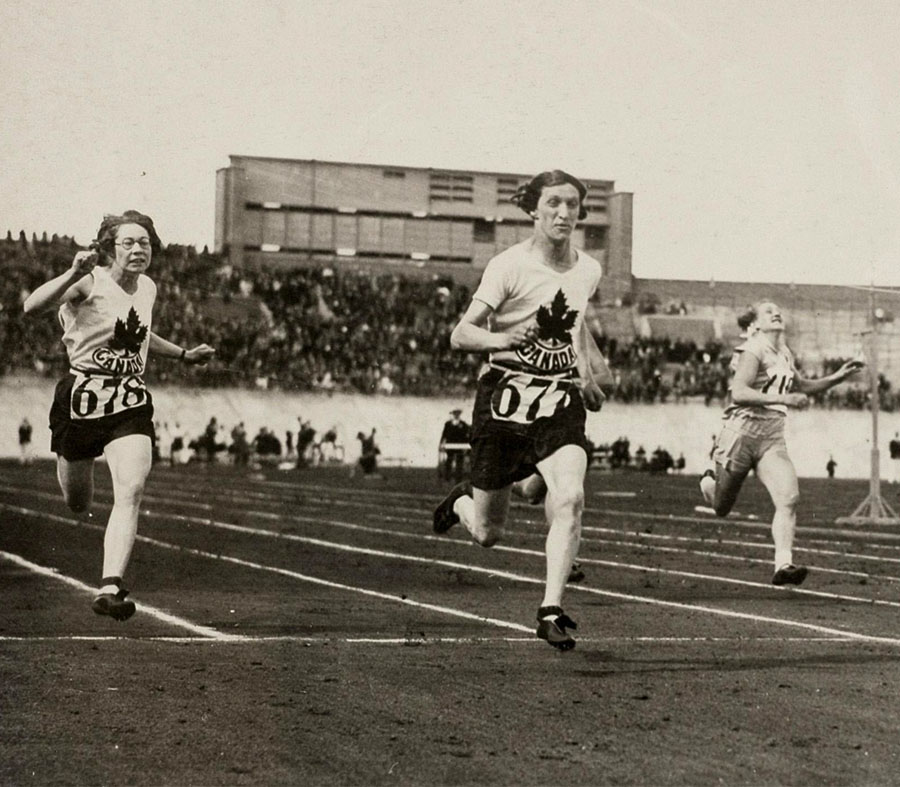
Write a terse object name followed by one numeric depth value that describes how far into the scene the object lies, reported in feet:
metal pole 23.63
